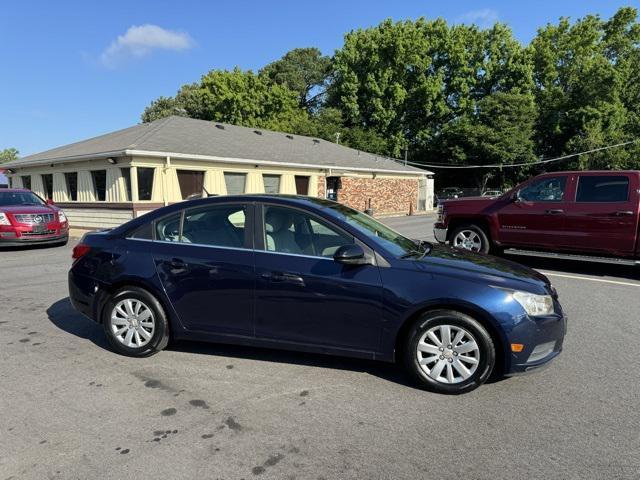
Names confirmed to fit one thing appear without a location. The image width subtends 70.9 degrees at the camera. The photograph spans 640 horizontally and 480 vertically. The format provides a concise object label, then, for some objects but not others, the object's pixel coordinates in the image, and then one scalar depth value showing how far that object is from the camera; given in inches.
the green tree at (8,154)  4266.2
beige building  634.2
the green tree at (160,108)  2072.0
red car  457.1
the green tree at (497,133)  1660.9
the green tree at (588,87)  1708.9
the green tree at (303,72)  2070.6
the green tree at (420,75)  1796.3
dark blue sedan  139.3
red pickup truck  302.4
